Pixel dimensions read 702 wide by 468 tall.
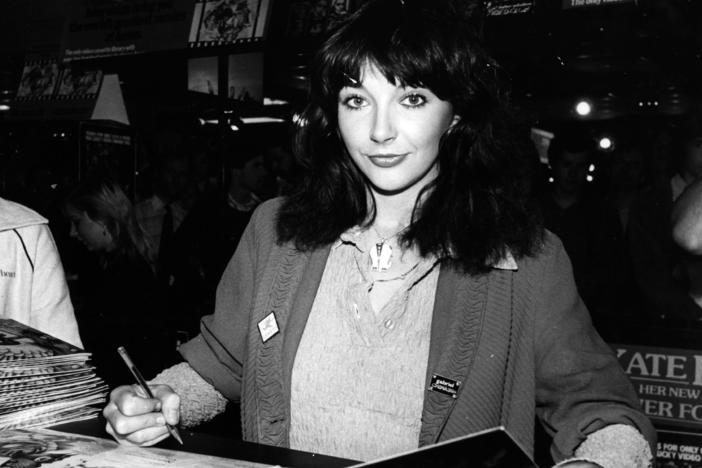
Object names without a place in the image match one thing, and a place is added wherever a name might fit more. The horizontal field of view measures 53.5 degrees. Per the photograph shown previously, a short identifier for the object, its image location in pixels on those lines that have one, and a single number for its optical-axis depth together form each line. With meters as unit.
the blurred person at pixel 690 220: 1.68
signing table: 0.95
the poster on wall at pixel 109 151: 5.54
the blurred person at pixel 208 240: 4.01
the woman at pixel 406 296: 1.22
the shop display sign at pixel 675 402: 2.98
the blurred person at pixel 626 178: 4.23
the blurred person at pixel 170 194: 5.32
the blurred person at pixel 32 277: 1.70
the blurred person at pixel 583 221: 3.74
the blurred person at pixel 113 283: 3.49
